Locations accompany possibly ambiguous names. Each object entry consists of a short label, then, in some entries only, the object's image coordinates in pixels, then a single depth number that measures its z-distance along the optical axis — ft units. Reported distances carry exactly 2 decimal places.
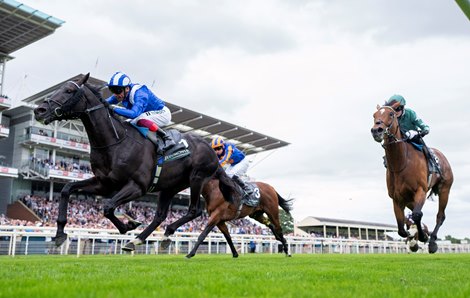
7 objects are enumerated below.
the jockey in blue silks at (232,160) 34.27
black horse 20.34
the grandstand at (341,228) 193.57
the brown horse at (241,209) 32.01
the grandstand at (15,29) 104.99
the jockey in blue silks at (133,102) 22.44
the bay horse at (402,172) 24.53
